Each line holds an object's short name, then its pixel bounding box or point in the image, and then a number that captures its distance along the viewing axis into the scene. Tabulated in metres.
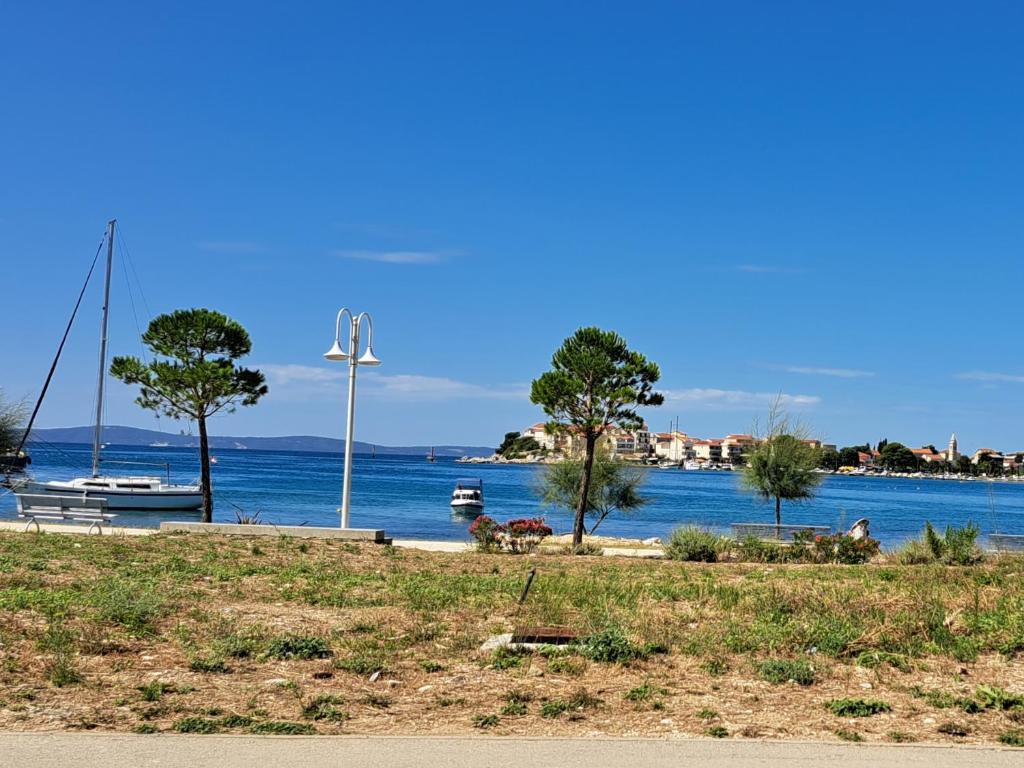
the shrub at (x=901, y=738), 6.68
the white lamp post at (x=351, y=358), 22.55
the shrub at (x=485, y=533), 22.19
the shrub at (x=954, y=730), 6.88
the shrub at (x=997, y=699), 7.48
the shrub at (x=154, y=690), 7.38
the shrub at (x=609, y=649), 8.84
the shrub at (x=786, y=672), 8.23
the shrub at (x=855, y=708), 7.34
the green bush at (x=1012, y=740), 6.61
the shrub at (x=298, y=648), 8.82
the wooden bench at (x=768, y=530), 23.86
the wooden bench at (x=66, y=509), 22.67
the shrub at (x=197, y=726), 6.63
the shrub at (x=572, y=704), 7.20
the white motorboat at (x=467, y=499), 64.56
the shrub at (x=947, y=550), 19.48
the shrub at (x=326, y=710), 7.03
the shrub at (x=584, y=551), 22.41
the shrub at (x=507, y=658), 8.59
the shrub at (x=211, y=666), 8.27
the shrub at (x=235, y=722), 6.76
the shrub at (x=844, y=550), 20.58
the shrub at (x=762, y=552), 20.94
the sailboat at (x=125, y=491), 45.38
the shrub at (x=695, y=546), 21.17
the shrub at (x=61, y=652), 7.75
